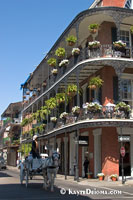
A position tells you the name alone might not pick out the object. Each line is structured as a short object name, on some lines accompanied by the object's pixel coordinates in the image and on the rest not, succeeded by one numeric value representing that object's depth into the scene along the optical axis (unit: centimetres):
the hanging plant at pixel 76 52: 2145
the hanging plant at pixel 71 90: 2155
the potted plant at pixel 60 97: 2385
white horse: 1123
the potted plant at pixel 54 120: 2520
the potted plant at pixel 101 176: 1895
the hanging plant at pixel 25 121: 3484
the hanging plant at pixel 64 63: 2367
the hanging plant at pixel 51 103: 2491
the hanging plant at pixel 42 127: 2859
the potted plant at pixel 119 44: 1977
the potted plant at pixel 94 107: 1880
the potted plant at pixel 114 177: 1868
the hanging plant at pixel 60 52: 2373
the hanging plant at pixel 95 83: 1953
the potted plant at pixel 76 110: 2018
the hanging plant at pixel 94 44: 1986
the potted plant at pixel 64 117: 2272
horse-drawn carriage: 1126
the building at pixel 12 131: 5056
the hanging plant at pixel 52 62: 2608
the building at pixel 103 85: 1914
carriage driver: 1245
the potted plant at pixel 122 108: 1864
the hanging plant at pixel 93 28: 2020
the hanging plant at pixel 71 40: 2191
